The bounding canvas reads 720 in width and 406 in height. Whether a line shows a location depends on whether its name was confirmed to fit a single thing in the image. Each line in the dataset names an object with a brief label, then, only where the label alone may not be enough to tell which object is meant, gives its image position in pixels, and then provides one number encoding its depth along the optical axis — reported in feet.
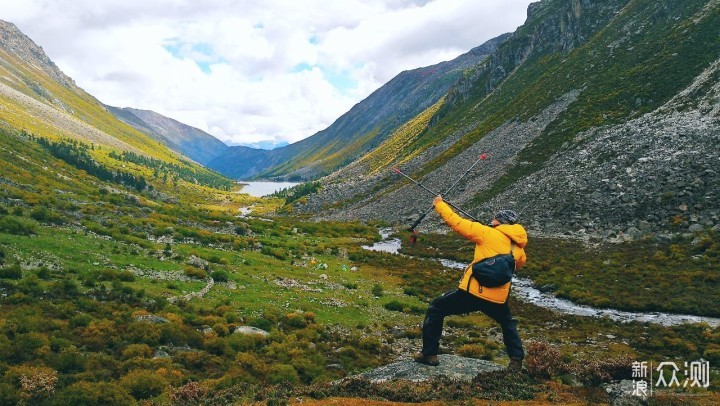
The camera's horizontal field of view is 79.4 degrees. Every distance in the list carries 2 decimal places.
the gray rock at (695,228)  136.98
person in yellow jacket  38.09
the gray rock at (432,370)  42.34
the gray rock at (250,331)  70.08
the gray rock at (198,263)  114.22
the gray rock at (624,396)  33.12
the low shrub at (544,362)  41.34
